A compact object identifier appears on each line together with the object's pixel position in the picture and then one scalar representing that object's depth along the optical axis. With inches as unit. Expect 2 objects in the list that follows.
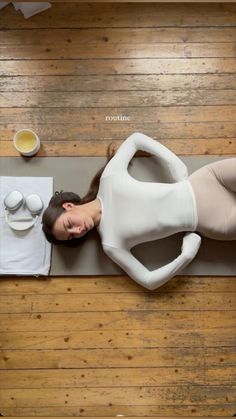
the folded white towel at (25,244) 75.0
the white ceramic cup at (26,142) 77.0
